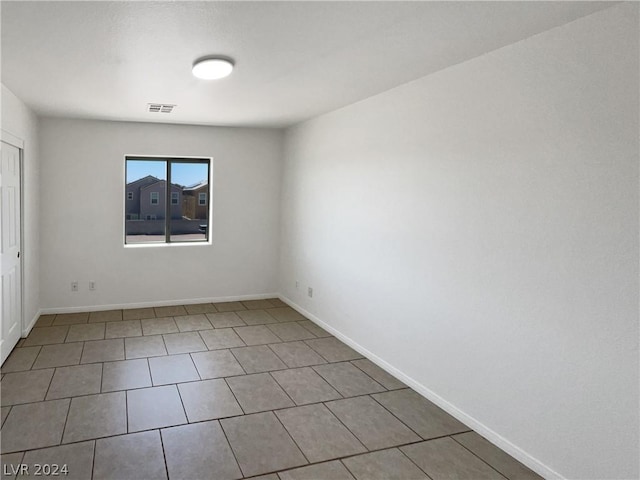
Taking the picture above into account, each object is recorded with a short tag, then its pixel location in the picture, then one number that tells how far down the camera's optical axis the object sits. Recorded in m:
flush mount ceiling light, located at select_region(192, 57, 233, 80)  2.93
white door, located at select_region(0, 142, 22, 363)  3.83
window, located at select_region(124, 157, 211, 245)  5.88
